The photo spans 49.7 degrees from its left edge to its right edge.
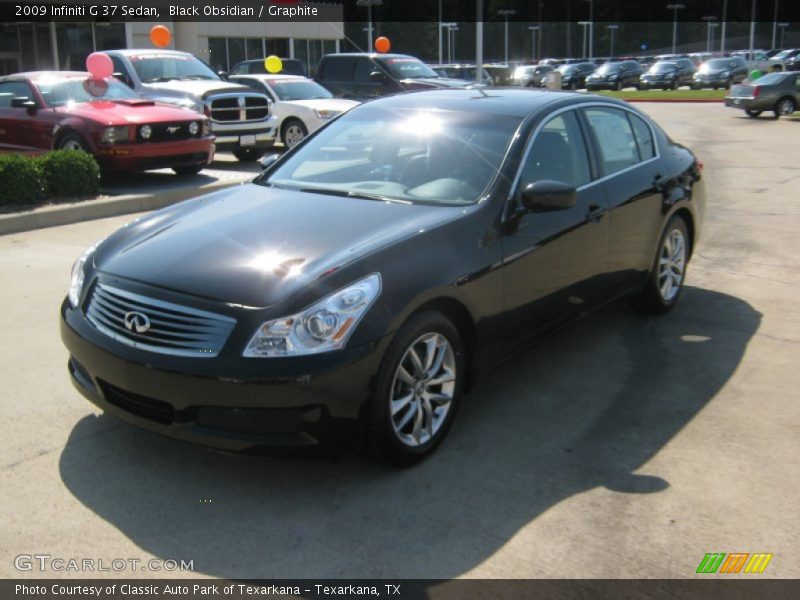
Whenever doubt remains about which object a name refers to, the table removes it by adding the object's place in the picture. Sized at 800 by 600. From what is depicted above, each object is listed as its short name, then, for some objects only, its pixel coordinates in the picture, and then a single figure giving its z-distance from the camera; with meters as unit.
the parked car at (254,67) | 24.44
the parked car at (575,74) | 52.03
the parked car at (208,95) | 14.60
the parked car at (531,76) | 51.50
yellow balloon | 21.62
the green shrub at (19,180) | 9.55
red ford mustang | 11.61
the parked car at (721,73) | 44.22
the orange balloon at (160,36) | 21.03
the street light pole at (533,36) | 91.96
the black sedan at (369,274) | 3.61
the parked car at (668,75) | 46.72
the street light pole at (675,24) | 90.36
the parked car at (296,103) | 15.94
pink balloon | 13.58
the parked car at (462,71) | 35.63
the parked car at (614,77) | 48.09
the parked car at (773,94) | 26.27
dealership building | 32.47
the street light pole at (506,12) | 92.41
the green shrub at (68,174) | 10.12
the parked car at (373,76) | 20.12
